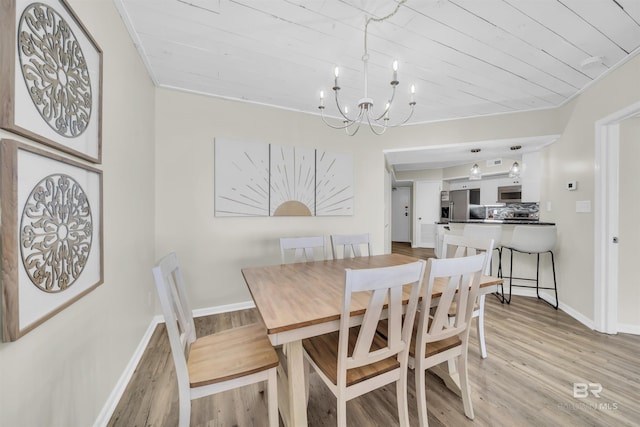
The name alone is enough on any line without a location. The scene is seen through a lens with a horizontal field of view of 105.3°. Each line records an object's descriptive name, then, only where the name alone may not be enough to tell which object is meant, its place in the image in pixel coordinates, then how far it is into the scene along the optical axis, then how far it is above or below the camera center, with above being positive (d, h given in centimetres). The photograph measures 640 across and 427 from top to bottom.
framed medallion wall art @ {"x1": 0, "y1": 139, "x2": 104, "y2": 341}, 71 -8
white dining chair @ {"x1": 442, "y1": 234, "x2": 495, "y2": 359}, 185 -31
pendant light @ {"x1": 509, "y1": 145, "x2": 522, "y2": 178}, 444 +79
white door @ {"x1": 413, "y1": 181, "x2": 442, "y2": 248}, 682 +6
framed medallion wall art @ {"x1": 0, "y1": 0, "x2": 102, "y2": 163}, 73 +50
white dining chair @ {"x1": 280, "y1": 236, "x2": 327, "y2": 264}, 228 -31
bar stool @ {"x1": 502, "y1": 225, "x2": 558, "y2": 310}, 293 -35
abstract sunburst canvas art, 273 +39
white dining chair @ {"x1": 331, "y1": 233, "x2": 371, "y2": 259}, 244 -30
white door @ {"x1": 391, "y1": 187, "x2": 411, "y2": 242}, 800 -9
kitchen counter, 316 -14
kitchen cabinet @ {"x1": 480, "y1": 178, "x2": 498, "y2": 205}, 577 +51
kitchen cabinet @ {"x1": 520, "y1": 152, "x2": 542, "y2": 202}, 360 +54
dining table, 105 -46
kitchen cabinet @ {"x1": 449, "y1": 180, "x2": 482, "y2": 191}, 628 +74
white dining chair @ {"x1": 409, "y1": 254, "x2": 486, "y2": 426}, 120 -62
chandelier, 145 +83
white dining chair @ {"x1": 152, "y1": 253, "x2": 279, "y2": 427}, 105 -72
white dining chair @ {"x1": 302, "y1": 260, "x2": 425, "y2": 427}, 102 -62
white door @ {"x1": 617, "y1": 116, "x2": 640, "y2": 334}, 232 -17
